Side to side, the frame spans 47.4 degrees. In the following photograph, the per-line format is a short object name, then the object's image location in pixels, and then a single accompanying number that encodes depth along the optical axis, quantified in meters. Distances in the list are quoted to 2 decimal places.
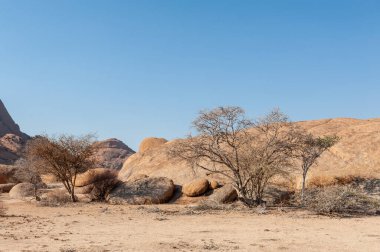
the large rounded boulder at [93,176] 29.48
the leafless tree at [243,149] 21.33
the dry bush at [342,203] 18.73
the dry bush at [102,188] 28.66
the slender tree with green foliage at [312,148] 24.16
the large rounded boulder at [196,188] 27.20
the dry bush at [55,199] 24.31
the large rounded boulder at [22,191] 30.77
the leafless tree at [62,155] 27.47
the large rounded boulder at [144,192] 26.33
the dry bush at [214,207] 20.98
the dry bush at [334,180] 27.72
